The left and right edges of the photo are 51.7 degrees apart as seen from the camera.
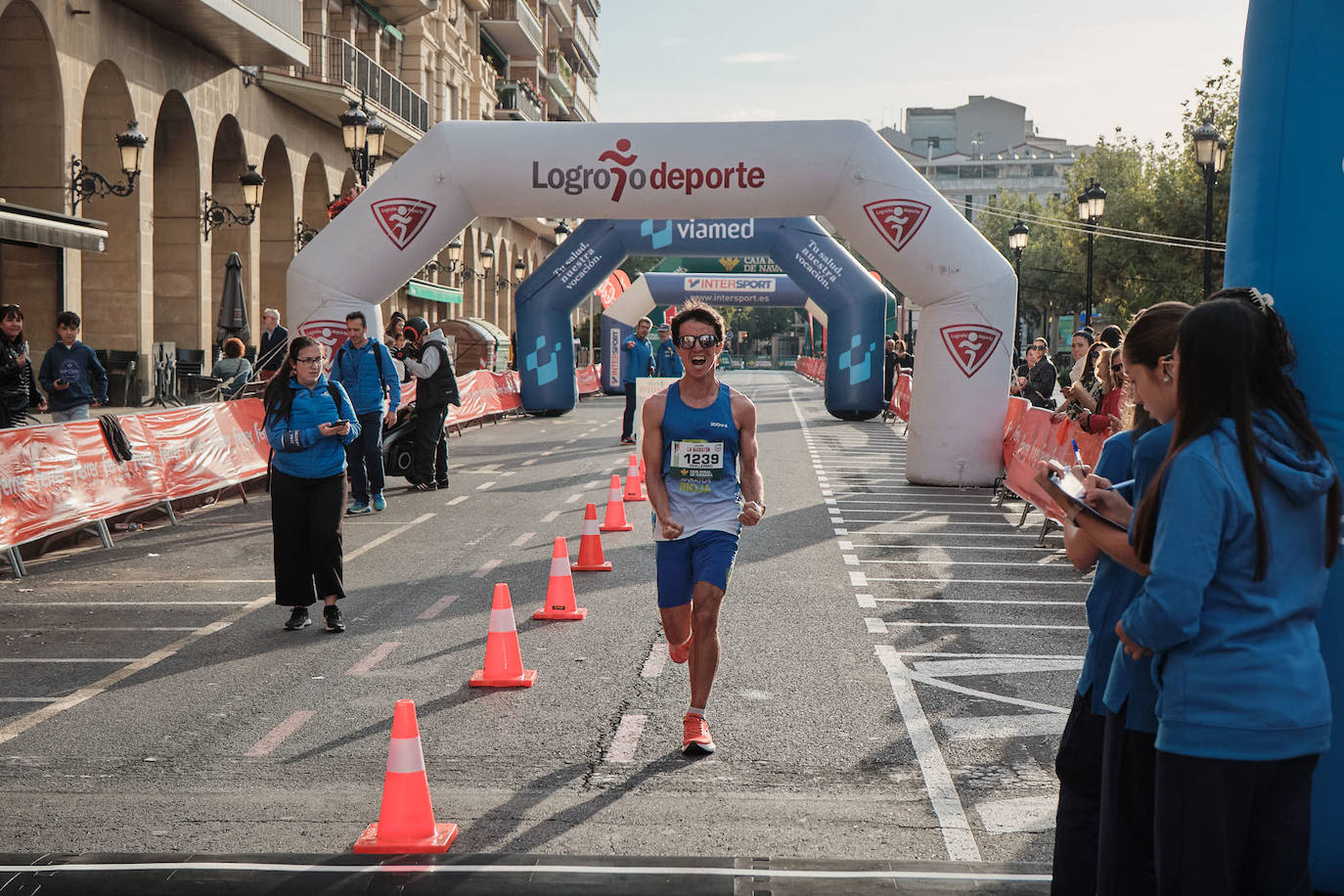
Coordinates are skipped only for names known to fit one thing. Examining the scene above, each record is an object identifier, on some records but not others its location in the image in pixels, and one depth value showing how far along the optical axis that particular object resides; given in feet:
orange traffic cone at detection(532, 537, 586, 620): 29.22
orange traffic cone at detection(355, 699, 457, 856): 15.51
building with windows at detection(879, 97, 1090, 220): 468.34
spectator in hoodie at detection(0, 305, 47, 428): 44.47
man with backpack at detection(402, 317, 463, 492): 52.37
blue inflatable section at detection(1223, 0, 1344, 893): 12.93
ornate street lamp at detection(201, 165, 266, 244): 79.46
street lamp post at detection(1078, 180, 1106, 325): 86.33
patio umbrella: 71.97
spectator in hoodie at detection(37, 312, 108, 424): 47.16
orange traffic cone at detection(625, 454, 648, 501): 50.62
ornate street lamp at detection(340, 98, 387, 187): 66.80
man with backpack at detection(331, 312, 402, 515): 45.03
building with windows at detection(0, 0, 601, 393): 70.64
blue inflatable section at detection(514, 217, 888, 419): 95.45
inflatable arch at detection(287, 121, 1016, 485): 53.06
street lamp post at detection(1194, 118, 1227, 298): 67.87
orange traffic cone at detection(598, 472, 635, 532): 43.29
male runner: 19.86
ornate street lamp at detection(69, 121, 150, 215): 66.74
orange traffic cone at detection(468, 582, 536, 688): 23.58
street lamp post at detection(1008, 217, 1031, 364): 107.14
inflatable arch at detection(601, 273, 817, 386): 137.18
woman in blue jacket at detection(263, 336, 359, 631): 28.02
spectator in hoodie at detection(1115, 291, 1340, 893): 9.74
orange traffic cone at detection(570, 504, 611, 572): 35.55
